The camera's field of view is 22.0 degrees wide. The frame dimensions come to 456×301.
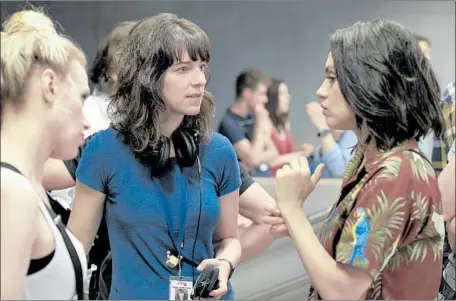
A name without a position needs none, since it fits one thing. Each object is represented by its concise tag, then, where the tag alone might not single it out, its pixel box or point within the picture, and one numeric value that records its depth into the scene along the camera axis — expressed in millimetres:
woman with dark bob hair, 2406
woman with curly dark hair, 2753
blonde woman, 2209
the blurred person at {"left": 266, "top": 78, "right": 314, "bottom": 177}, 4089
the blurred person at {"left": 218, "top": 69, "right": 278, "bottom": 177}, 4060
